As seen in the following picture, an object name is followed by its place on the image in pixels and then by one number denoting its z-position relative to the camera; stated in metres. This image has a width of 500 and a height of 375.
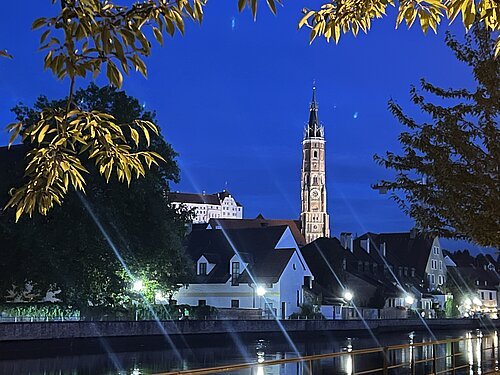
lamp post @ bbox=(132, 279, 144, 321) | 45.00
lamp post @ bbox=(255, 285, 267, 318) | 64.00
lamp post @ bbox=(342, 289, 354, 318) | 70.88
